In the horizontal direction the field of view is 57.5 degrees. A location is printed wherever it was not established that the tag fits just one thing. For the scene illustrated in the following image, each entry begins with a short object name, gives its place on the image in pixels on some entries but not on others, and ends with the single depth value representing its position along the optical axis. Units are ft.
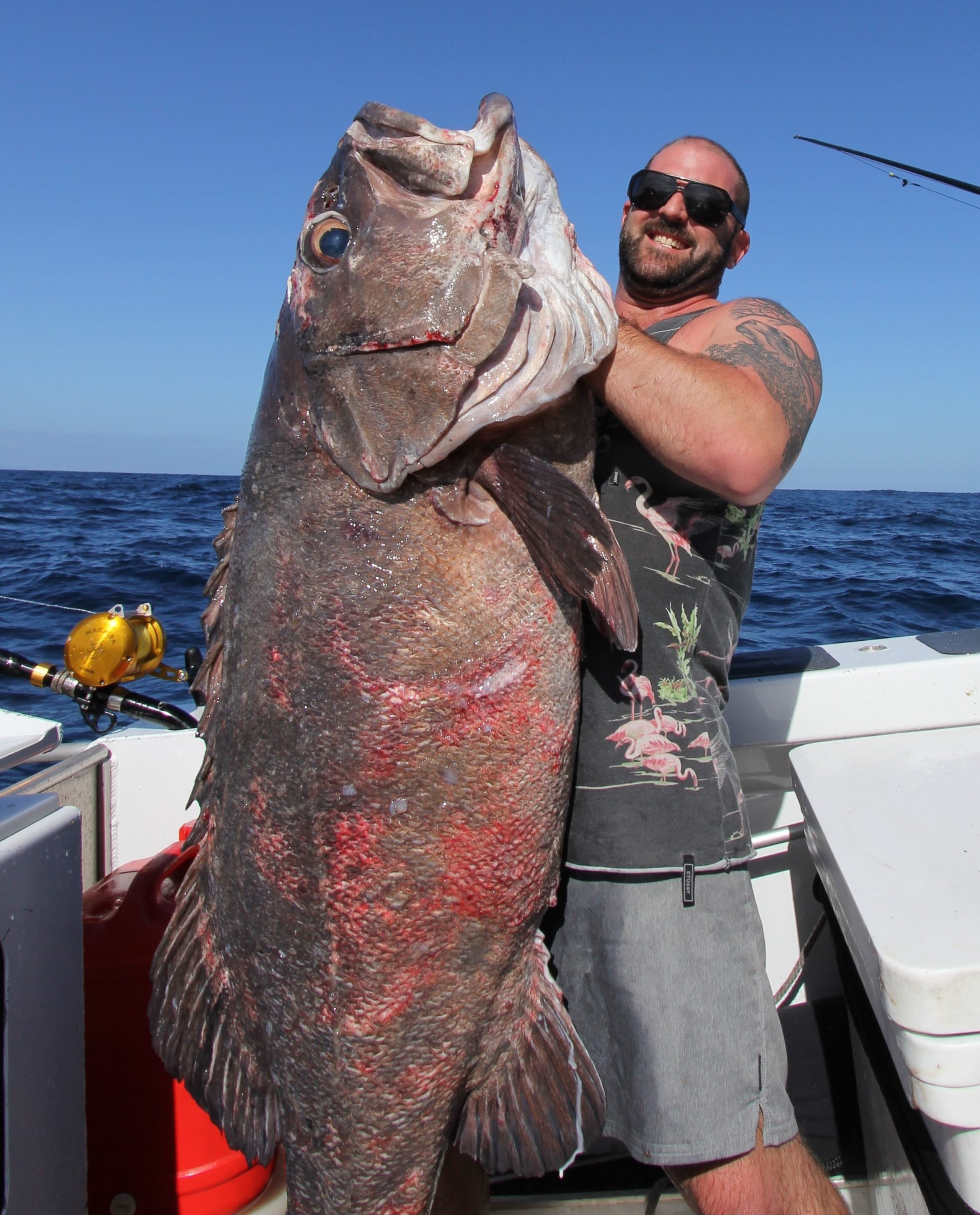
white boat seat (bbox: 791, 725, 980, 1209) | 5.19
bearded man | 6.40
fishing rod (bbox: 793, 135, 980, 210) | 14.71
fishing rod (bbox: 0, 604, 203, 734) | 10.44
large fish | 5.58
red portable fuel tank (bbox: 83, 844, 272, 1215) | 6.90
